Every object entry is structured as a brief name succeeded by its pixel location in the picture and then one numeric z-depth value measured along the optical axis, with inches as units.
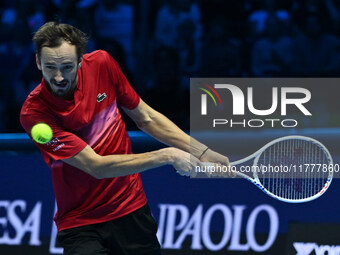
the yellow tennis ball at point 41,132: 304.0
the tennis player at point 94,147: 295.1
